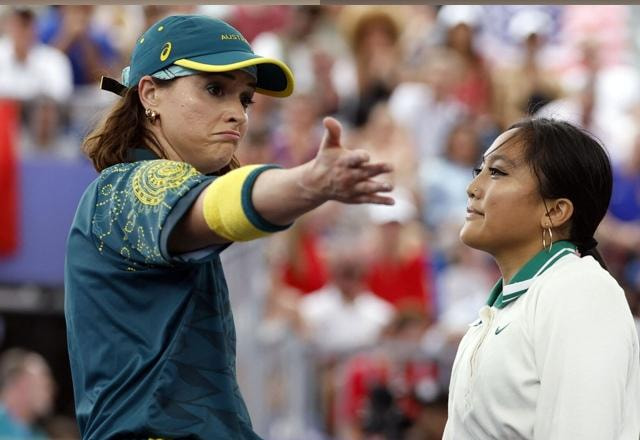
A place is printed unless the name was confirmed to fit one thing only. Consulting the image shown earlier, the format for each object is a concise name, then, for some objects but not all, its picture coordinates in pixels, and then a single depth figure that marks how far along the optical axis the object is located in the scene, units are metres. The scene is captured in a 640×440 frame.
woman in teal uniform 4.96
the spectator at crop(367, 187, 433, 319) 16.06
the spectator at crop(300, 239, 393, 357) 15.54
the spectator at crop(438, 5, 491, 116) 17.64
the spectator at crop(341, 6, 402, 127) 18.23
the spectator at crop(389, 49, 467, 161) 17.30
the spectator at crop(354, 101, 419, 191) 17.06
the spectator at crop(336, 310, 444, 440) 14.20
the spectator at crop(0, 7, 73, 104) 17.78
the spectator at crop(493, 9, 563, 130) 17.44
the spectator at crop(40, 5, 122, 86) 18.34
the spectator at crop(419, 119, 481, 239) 16.72
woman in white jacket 5.33
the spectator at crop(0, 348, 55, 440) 15.63
